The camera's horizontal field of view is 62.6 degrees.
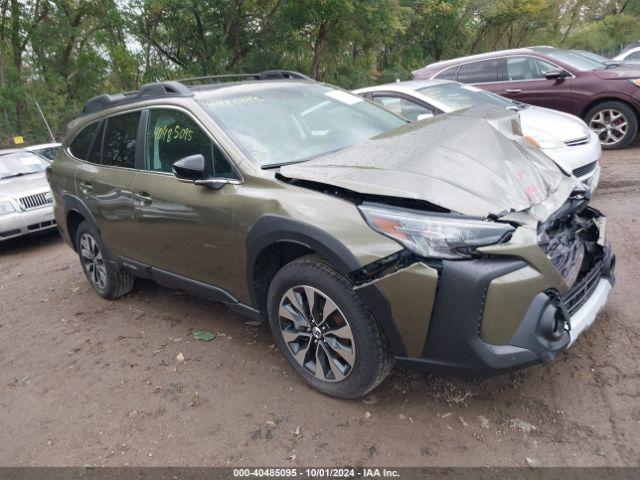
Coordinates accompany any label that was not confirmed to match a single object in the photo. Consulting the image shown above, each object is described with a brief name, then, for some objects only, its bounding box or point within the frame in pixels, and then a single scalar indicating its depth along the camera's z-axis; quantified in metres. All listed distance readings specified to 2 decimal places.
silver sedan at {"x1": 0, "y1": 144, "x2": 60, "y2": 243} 7.38
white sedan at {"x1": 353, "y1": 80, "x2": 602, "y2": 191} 5.53
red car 7.78
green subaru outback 2.38
